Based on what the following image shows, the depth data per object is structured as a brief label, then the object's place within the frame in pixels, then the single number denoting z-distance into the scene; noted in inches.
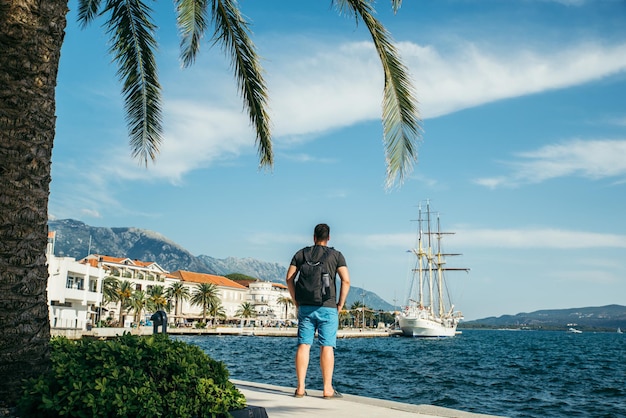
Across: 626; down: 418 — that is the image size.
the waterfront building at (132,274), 3988.7
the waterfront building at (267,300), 5792.3
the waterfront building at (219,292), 4813.0
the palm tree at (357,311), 6483.3
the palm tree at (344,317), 6407.5
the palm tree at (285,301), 5745.1
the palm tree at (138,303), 3620.8
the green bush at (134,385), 150.8
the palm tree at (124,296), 3469.5
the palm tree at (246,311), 5315.0
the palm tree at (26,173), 184.5
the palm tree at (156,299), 3865.7
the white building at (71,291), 1948.8
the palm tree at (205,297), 4458.7
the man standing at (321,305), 255.8
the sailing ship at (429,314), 4323.3
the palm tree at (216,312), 4587.6
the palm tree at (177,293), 4173.2
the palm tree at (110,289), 3302.2
